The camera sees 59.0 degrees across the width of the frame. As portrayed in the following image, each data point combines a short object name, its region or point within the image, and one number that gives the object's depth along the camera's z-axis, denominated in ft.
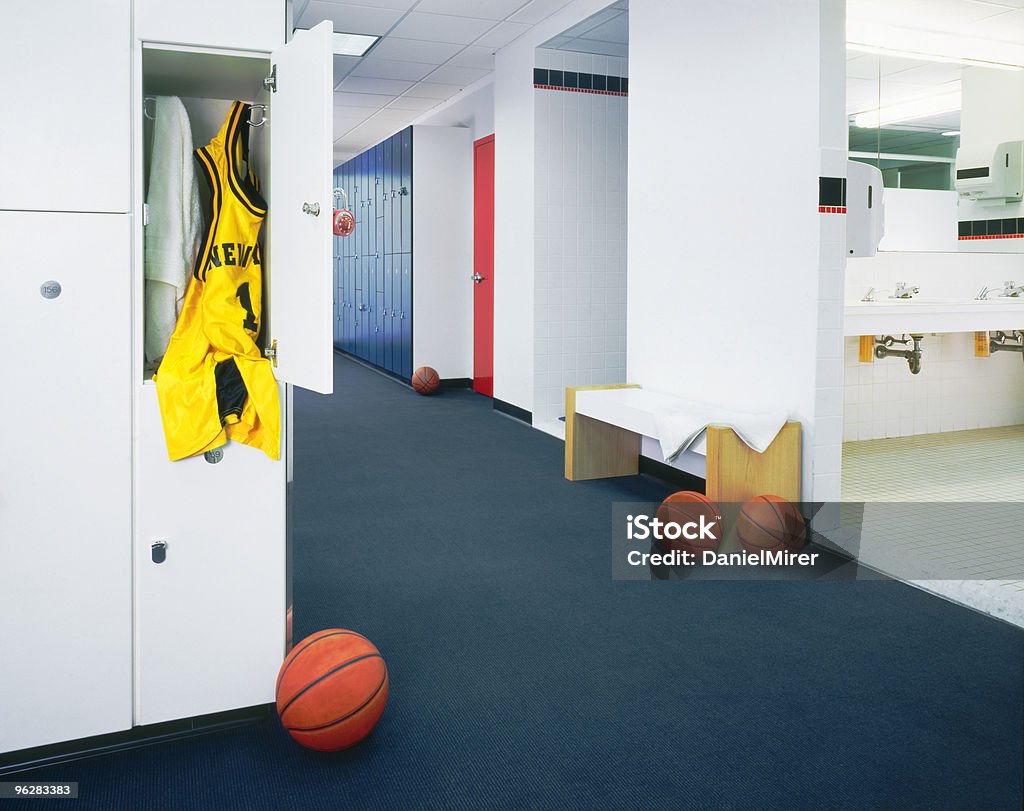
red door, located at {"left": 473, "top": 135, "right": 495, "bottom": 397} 25.53
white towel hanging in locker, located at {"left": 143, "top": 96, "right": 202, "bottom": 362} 6.97
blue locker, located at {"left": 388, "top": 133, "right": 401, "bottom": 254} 29.19
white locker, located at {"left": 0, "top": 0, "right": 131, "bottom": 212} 6.12
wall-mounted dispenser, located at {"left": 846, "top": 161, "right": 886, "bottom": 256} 12.43
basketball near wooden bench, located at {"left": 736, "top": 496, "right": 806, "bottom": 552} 11.18
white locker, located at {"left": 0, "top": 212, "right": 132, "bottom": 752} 6.33
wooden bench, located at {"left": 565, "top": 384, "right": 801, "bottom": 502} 12.06
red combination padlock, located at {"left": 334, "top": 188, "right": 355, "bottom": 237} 28.68
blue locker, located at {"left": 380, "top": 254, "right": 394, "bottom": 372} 31.09
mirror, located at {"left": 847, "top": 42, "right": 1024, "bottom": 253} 16.53
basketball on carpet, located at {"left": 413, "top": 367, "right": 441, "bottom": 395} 26.50
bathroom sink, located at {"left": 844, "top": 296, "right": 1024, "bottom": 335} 13.67
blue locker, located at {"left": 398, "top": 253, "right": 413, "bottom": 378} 28.53
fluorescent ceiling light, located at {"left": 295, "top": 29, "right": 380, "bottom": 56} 21.04
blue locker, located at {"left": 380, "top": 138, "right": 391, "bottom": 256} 30.40
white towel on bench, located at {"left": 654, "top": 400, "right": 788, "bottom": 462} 11.91
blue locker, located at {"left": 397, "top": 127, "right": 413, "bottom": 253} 27.89
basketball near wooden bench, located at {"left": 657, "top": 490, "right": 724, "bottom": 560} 11.46
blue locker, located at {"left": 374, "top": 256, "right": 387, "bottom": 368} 32.12
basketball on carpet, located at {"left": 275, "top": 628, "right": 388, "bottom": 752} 6.51
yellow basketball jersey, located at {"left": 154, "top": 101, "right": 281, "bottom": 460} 6.74
